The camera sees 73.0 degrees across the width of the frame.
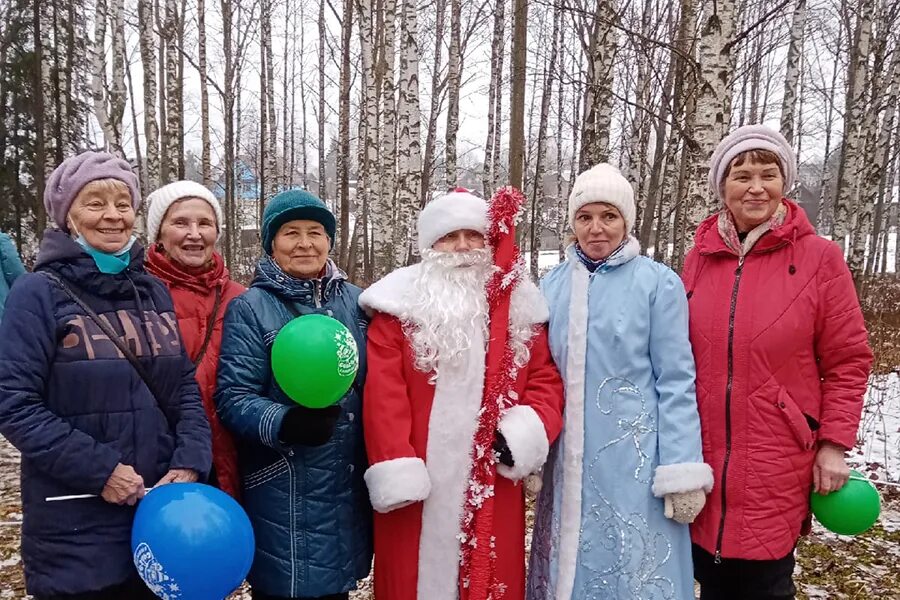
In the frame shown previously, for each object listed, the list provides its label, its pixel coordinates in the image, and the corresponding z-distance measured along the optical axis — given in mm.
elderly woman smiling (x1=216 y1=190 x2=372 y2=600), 2252
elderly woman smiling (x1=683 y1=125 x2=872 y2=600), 2324
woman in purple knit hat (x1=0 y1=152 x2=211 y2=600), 1893
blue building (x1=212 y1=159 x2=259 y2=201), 24175
